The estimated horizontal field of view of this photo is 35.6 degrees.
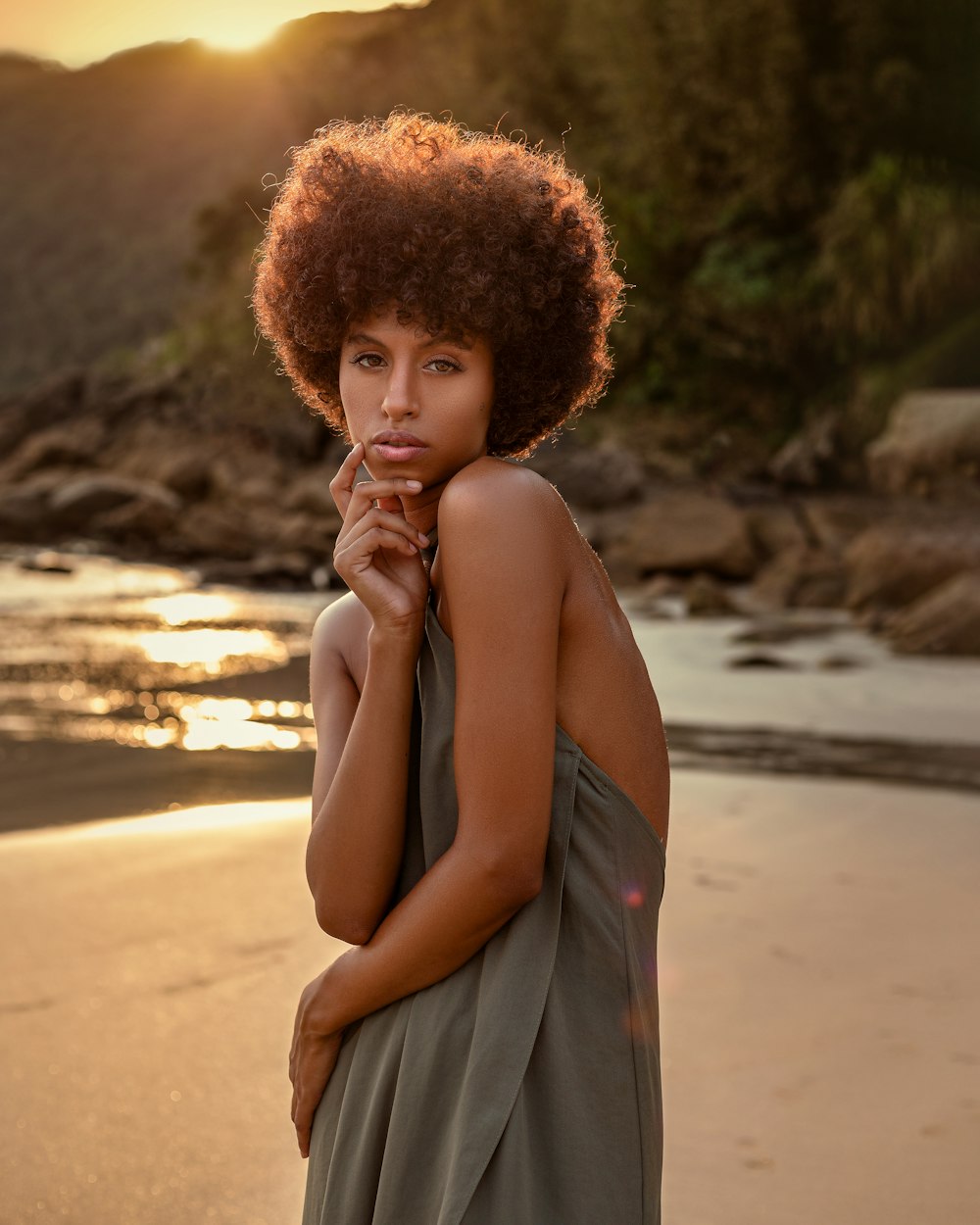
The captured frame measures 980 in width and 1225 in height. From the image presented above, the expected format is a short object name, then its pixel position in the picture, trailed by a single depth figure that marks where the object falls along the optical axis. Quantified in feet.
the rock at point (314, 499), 67.15
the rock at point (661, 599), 39.73
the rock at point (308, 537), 58.08
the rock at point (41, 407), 102.47
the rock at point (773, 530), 49.37
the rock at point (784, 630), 33.27
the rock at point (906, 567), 36.91
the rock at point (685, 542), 47.14
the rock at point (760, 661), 29.07
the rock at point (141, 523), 67.67
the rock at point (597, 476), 60.75
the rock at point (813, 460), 59.21
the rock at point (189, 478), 81.10
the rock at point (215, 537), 60.95
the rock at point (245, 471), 77.91
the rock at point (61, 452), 90.53
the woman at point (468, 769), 4.48
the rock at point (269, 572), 52.03
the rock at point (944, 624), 30.14
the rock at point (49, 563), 55.36
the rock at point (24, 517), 71.05
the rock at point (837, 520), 49.47
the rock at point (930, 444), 49.21
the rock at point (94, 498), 72.59
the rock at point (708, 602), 38.50
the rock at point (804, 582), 40.14
